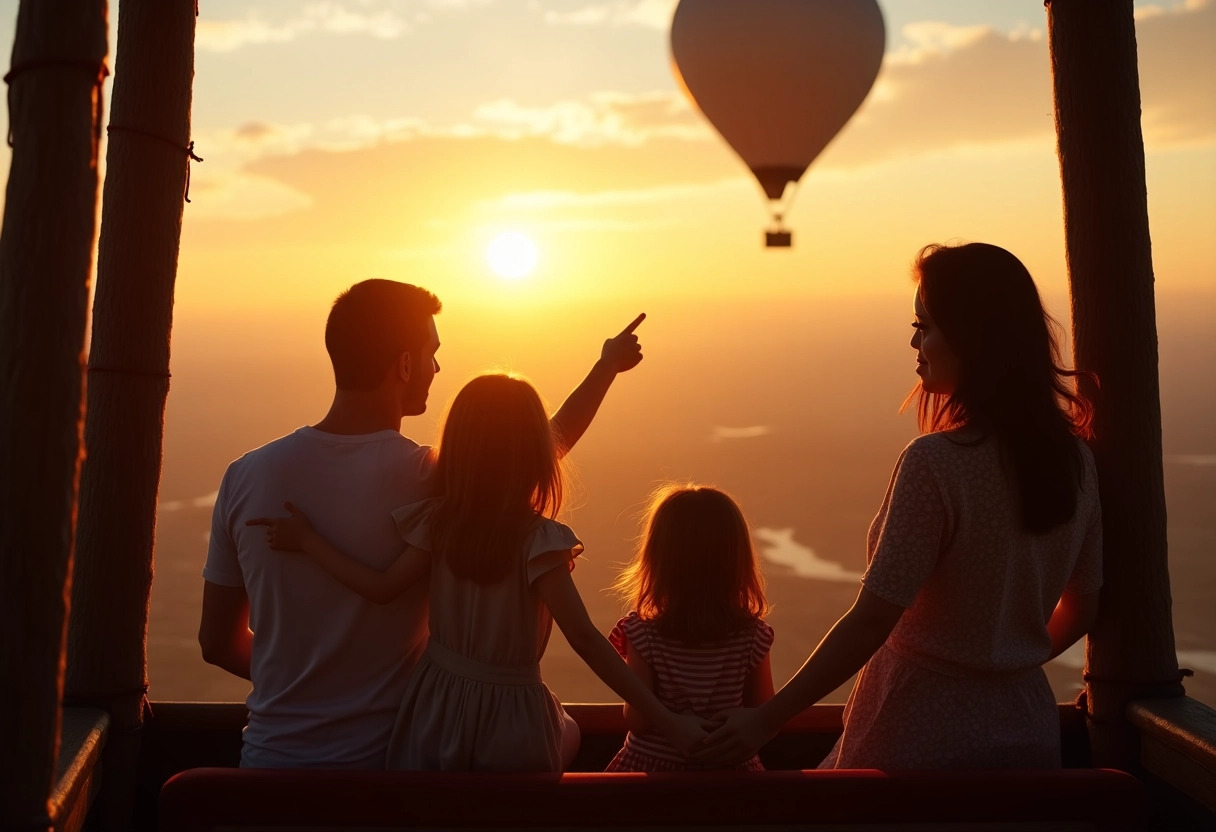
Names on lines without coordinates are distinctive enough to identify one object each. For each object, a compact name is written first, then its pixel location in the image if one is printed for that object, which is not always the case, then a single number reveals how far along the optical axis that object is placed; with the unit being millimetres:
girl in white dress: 2178
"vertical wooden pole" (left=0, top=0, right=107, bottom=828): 1582
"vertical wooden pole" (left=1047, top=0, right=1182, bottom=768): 2717
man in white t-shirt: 2270
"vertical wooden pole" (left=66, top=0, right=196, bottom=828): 2723
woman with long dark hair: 2139
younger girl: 2383
